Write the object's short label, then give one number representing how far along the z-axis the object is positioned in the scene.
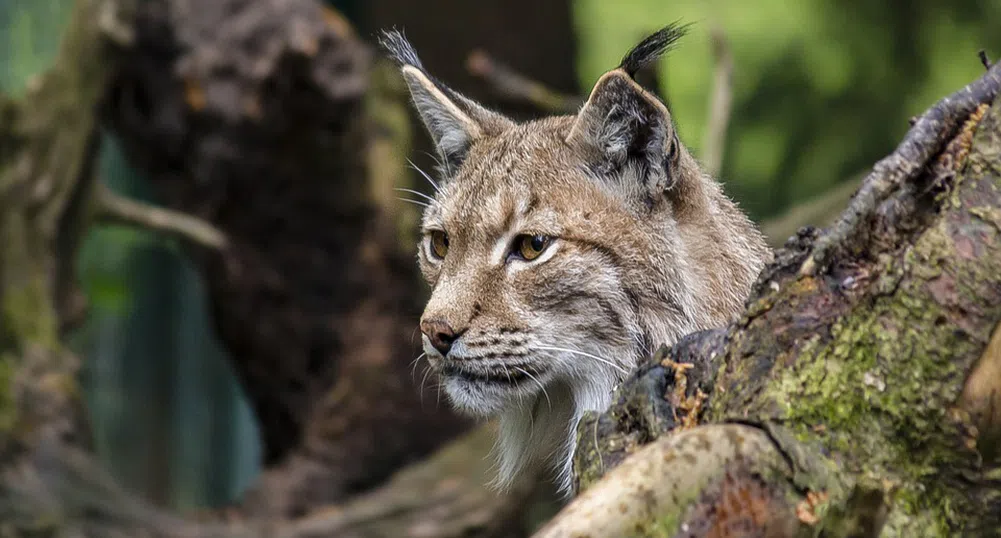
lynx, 5.98
